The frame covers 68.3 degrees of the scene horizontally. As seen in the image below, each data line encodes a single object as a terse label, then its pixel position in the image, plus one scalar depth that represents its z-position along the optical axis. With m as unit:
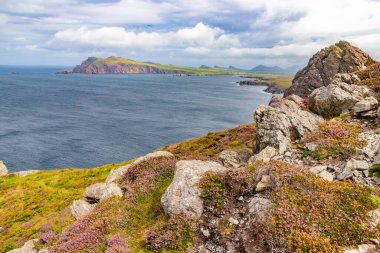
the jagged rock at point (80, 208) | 27.29
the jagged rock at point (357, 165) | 18.39
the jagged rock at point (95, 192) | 28.78
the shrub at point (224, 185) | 16.42
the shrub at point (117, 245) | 15.46
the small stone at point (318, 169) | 19.17
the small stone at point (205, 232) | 15.00
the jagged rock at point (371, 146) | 19.55
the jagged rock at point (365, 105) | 28.14
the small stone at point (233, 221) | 14.87
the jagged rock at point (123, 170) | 26.93
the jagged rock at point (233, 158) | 26.05
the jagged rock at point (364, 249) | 11.83
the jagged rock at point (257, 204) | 14.74
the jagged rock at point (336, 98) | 32.22
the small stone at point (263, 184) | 15.78
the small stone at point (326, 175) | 17.75
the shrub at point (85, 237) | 17.16
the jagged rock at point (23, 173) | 74.69
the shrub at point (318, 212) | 12.45
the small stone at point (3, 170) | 78.74
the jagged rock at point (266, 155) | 23.49
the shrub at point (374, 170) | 17.69
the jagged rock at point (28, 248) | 23.70
